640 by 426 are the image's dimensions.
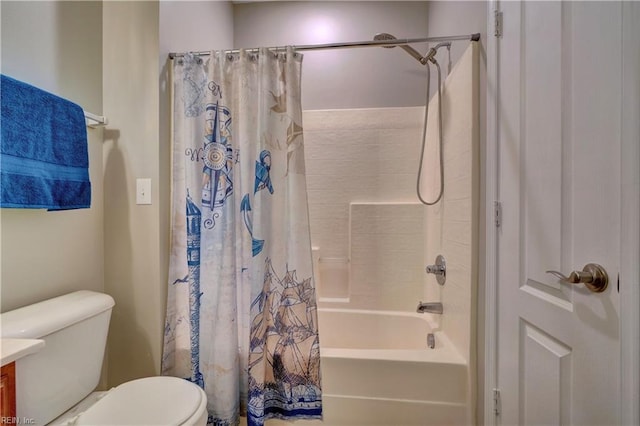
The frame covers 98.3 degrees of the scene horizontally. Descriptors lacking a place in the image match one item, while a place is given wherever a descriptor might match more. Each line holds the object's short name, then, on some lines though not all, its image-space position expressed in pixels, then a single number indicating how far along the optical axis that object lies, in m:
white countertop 0.77
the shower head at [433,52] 1.57
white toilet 0.92
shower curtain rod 1.37
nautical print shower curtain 1.31
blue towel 0.93
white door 0.66
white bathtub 1.29
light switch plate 1.36
